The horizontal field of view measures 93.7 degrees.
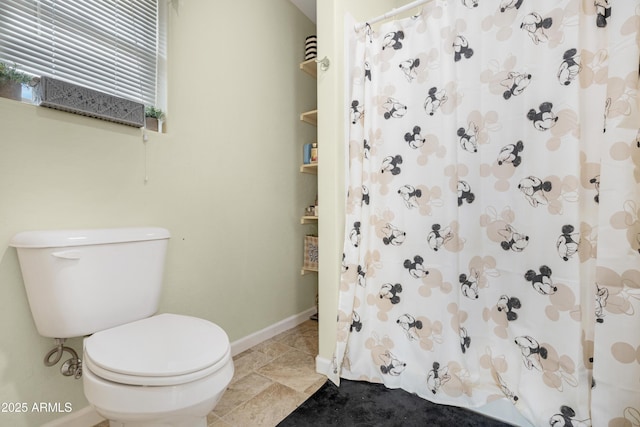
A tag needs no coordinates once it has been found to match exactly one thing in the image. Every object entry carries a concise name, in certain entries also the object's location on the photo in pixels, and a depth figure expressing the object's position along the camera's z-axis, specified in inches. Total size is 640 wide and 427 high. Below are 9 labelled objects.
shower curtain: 37.9
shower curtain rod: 52.7
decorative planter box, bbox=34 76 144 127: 41.4
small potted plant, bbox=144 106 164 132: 55.0
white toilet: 31.5
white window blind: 42.7
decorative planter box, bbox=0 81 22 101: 40.2
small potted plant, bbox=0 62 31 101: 40.2
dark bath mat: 47.5
